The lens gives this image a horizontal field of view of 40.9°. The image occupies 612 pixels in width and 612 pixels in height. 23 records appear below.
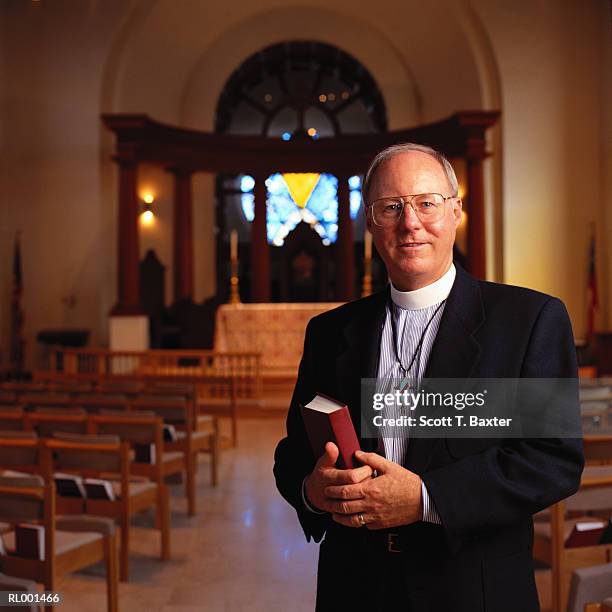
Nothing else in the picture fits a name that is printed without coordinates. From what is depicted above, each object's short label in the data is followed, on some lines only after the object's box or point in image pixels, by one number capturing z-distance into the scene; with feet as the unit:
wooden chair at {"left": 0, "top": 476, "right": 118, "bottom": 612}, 11.12
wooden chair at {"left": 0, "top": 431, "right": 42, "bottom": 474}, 14.60
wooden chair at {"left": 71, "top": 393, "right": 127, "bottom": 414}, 20.79
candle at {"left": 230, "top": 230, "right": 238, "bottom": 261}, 40.76
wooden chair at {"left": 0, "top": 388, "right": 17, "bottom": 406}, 21.67
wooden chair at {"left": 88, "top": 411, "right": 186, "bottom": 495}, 17.12
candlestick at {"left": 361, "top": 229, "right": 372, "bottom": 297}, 40.39
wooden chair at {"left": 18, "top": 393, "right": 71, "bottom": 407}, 21.28
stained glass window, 56.95
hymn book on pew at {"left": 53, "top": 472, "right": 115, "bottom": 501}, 14.82
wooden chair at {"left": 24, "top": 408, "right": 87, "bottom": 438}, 17.63
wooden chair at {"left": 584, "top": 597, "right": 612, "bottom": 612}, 7.68
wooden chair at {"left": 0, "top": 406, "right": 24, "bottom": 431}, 17.90
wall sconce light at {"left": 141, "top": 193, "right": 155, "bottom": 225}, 50.16
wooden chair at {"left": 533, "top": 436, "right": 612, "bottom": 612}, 11.54
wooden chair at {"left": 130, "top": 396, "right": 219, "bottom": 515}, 19.30
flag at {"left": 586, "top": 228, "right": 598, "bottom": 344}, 43.29
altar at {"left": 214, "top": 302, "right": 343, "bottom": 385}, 42.24
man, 5.25
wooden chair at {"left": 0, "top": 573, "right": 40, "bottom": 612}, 9.37
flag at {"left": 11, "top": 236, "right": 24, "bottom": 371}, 45.32
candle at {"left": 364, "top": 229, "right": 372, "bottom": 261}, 39.77
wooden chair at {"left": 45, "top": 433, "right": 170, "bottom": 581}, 14.57
